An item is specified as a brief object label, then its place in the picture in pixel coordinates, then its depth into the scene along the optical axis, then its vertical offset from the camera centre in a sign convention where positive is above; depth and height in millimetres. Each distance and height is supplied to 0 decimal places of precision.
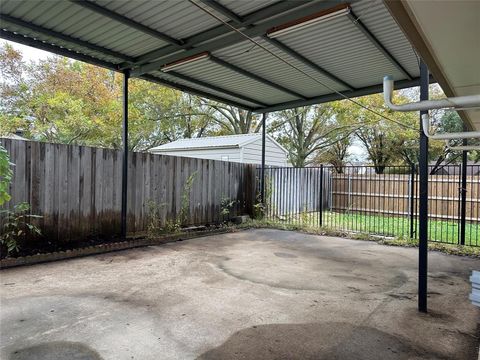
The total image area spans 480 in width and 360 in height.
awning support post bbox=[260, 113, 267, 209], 8055 +47
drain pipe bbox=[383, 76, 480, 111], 1497 +433
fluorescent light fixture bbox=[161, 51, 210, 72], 4523 +1817
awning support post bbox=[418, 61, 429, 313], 2682 -293
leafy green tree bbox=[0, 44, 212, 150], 10555 +2761
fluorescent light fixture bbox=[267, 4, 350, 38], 3255 +1831
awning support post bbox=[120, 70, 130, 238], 5359 +272
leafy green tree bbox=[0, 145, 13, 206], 3254 +27
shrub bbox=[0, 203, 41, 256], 3936 -704
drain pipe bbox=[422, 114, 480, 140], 1985 +309
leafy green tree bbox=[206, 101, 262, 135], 17250 +3422
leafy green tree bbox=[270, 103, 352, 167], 15719 +2605
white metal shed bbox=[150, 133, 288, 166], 10695 +1076
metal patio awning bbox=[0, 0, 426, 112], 3420 +1897
